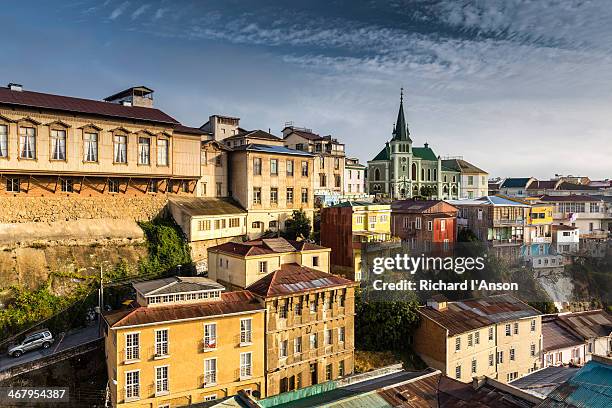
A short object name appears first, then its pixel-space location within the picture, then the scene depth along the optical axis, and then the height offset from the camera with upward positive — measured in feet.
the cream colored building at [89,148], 93.40 +12.53
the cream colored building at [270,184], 127.95 +5.36
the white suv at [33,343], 73.72 -22.57
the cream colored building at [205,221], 110.52 -4.64
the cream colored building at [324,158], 171.73 +16.68
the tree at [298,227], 132.26 -7.09
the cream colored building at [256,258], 88.07 -11.23
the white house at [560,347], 113.60 -36.45
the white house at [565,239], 165.99 -14.14
